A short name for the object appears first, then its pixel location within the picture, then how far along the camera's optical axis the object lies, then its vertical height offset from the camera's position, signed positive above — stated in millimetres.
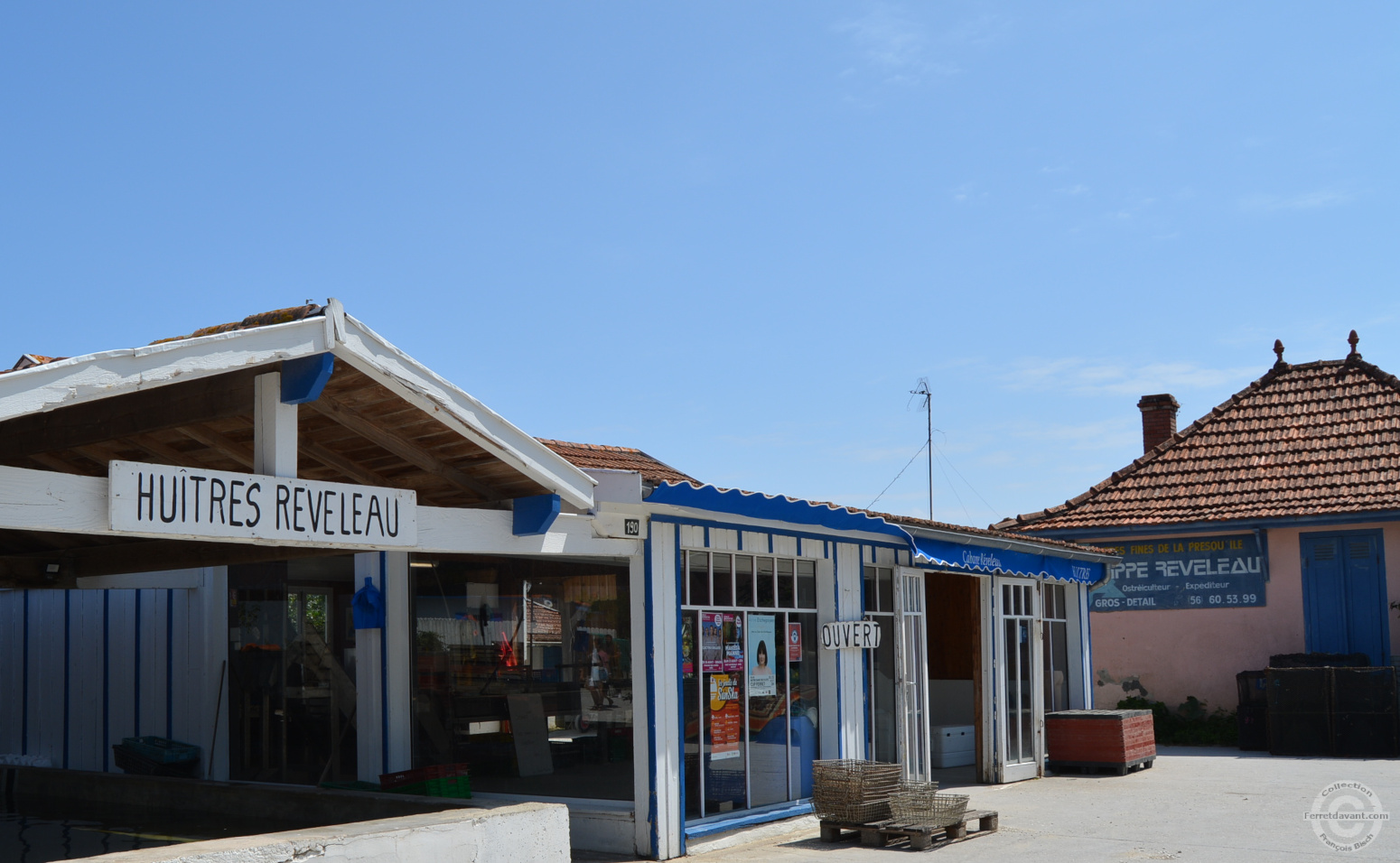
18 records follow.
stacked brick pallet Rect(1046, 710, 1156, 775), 15383 -2195
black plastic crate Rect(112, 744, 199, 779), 12984 -1937
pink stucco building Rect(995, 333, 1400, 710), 19078 +366
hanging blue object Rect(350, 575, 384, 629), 11281 -287
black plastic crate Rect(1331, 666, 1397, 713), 16688 -1761
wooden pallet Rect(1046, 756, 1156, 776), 15375 -2510
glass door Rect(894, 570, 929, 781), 12562 -1151
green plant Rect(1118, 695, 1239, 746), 19500 -2566
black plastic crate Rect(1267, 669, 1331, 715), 17141 -1794
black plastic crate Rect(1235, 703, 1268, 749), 18125 -2381
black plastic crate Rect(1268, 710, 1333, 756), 17109 -2387
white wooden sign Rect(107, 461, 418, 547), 6195 +360
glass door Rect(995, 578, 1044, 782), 14734 -1415
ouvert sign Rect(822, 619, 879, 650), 11555 -634
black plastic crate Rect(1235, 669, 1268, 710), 18453 -1862
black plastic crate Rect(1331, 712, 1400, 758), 16688 -2354
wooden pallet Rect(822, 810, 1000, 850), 10102 -2177
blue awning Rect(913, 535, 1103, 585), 12570 +20
